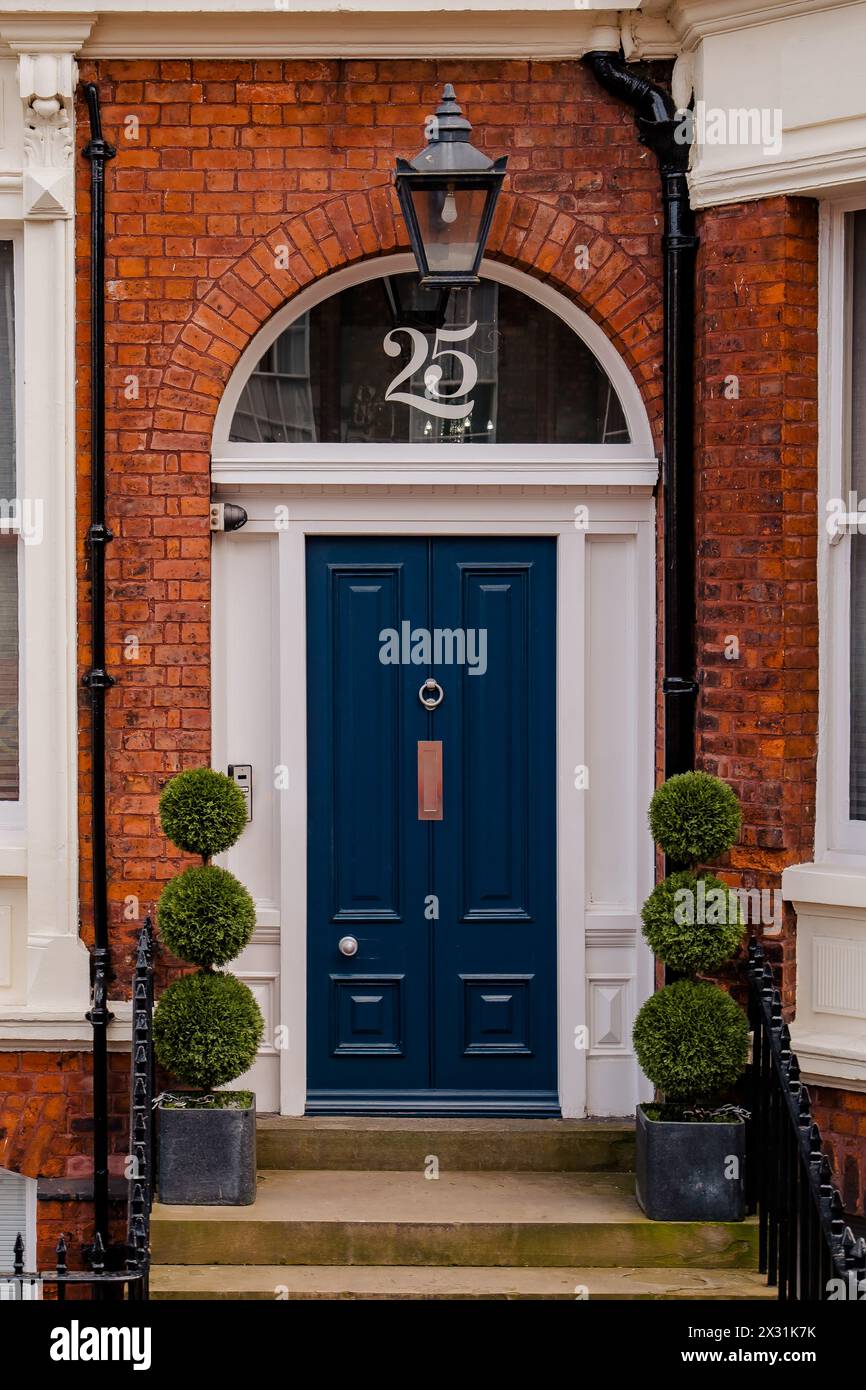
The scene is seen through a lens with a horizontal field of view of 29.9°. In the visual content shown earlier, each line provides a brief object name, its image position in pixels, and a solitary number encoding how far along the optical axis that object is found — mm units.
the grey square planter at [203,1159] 5793
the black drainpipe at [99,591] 6266
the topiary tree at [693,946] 5660
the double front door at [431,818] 6559
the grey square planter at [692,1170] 5695
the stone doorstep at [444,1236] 5703
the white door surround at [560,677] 6480
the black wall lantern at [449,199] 5617
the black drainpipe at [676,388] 6242
